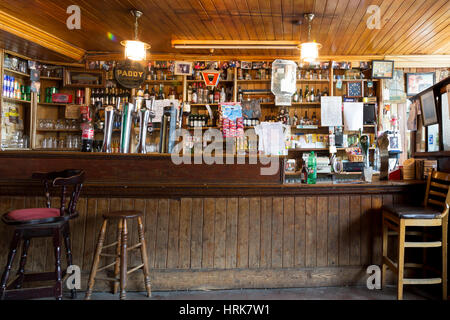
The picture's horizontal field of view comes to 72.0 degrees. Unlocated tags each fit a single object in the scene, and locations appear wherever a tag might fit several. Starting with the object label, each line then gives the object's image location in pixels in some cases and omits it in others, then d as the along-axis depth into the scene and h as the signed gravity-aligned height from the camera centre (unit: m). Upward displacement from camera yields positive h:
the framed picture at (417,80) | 5.47 +1.37
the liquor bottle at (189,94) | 5.50 +1.09
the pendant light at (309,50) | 4.06 +1.42
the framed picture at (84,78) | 5.41 +1.35
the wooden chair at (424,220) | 2.35 -0.48
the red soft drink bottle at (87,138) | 2.63 +0.15
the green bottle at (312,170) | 2.79 -0.12
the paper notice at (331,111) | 5.35 +0.80
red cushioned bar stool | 1.98 -0.48
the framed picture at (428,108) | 3.00 +0.50
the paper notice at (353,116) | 5.32 +0.71
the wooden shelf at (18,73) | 4.74 +1.30
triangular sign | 5.33 +1.35
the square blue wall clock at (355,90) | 5.43 +1.18
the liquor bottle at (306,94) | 5.46 +1.11
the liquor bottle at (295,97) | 5.44 +1.05
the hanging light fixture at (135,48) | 4.02 +1.39
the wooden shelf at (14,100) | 4.76 +0.86
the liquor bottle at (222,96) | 5.44 +1.06
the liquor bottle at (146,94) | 5.51 +1.10
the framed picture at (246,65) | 5.45 +1.61
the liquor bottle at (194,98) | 5.48 +1.02
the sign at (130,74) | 5.25 +1.38
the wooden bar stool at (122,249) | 2.26 -0.70
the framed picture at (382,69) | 5.34 +1.53
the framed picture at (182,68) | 5.43 +1.54
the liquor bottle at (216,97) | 5.45 +1.04
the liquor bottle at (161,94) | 5.55 +1.10
